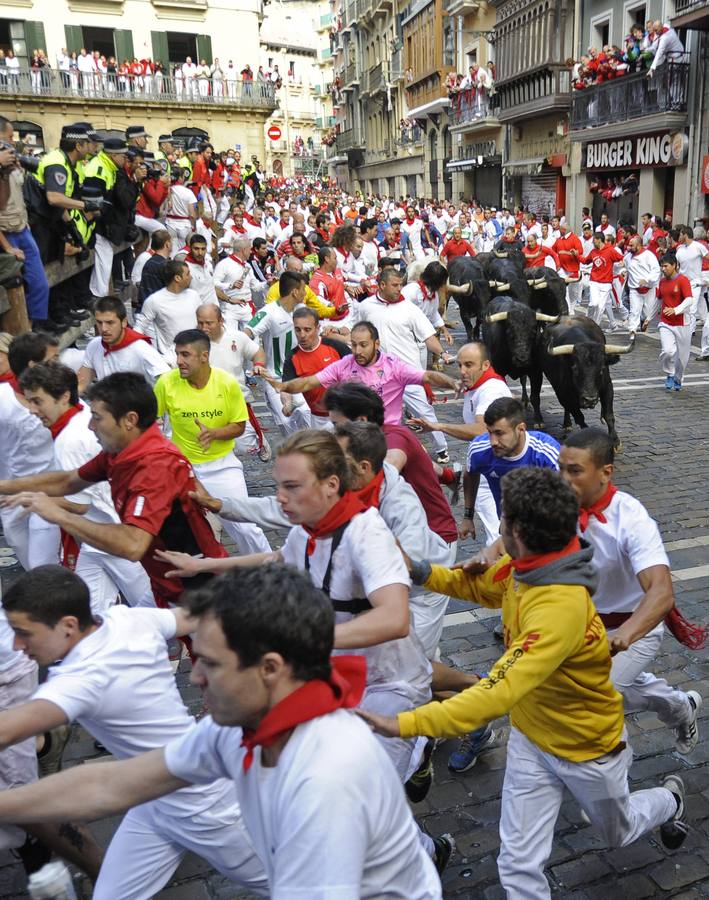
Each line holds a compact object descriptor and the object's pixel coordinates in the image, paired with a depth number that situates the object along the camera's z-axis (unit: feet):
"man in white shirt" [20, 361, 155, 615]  15.52
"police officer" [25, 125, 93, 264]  31.63
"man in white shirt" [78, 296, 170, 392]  21.89
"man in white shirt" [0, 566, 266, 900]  9.14
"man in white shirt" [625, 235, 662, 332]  54.08
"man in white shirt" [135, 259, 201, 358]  27.84
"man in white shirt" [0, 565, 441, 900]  5.77
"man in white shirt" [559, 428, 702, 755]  11.89
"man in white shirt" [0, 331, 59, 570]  17.72
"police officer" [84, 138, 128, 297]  40.78
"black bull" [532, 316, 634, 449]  31.30
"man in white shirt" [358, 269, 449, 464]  28.84
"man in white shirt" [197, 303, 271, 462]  24.02
